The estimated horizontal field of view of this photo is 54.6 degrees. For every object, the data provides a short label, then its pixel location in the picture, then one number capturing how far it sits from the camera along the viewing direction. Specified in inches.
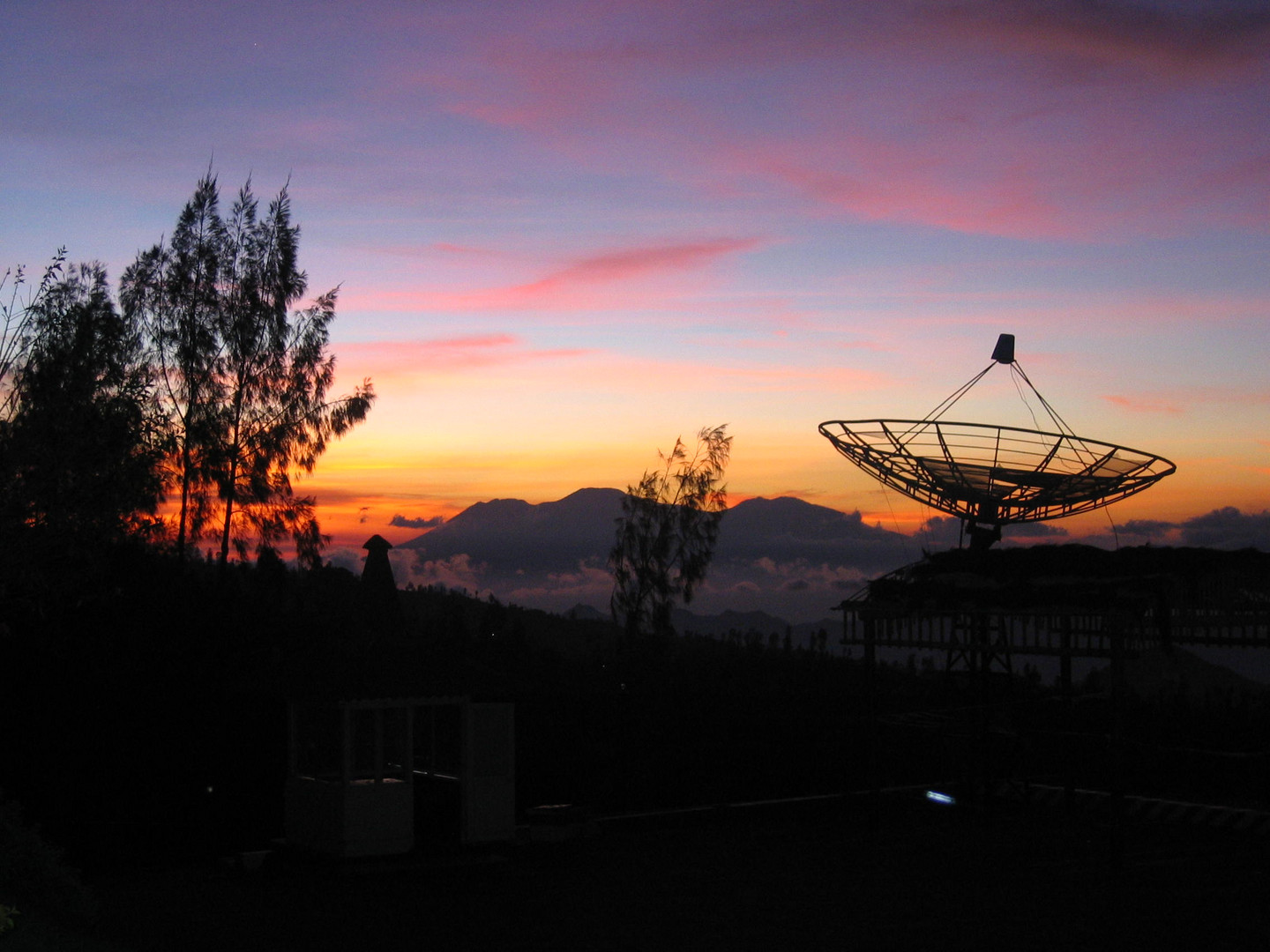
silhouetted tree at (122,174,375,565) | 1103.0
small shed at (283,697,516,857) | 663.1
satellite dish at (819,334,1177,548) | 866.8
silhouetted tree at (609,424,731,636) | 1648.6
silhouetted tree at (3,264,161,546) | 582.6
